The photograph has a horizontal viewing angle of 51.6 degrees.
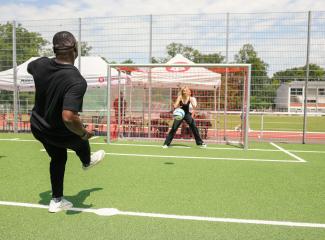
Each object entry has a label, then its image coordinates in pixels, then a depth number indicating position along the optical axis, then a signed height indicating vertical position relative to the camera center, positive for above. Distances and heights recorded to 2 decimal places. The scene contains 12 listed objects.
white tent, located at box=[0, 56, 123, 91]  12.70 +1.09
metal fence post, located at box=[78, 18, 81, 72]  12.56 +2.25
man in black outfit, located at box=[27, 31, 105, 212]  3.37 +0.04
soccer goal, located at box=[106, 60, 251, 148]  11.42 +0.17
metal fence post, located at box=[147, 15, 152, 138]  11.95 +0.66
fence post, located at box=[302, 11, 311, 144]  10.72 +0.89
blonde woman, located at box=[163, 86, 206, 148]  9.73 -0.37
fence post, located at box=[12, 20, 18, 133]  13.16 +1.35
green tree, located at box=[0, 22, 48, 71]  13.16 +2.33
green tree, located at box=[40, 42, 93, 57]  12.75 +2.06
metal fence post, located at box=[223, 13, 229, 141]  11.36 +0.06
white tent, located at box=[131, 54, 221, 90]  11.41 +0.98
